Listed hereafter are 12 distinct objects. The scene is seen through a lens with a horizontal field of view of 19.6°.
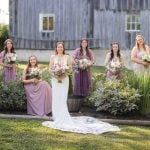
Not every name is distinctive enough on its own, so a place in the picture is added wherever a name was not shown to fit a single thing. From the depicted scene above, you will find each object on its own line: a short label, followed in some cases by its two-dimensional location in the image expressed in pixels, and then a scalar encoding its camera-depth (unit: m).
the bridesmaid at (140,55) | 11.35
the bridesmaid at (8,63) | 11.53
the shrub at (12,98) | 10.78
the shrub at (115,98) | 10.30
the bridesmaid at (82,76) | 11.43
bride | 9.79
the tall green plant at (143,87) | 10.45
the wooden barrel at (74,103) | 10.96
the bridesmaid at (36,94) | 10.75
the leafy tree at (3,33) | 24.97
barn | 22.95
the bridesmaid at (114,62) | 11.14
